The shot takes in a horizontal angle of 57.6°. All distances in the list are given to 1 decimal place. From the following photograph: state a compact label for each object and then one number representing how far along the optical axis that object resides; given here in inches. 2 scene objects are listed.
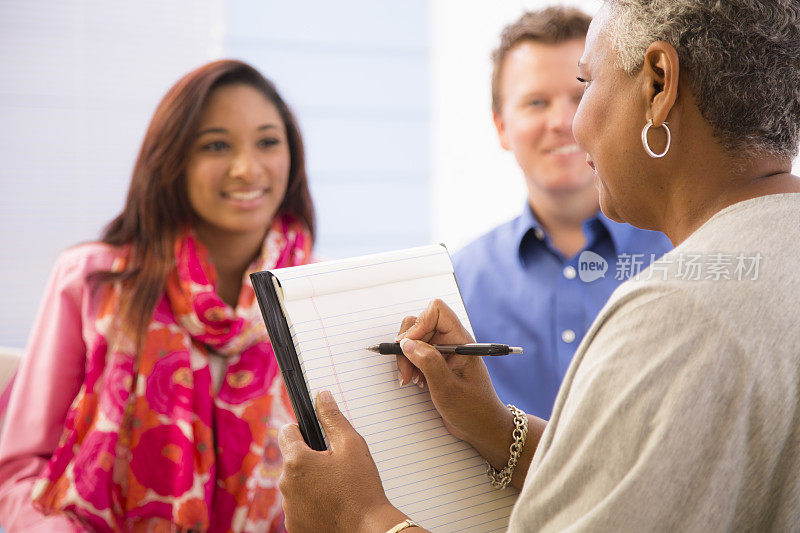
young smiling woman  64.4
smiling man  59.4
